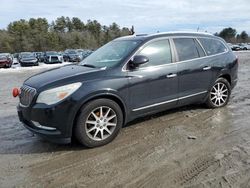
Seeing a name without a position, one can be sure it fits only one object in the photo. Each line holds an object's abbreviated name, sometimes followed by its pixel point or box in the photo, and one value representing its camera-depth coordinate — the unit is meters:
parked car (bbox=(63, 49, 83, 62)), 24.46
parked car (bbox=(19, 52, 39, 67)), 21.08
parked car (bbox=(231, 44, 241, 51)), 41.37
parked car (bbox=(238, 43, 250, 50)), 42.49
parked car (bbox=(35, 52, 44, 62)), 26.99
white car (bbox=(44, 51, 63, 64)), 23.64
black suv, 3.12
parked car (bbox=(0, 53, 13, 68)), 19.92
